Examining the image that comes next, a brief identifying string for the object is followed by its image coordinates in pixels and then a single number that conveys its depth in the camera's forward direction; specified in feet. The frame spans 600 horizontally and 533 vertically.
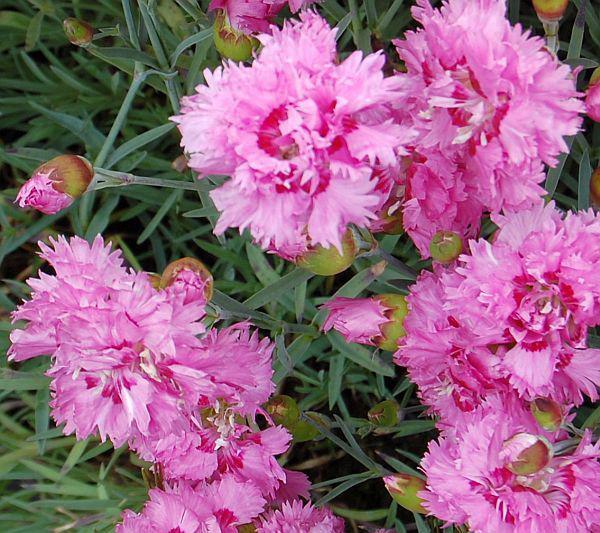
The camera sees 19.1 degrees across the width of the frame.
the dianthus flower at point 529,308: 1.33
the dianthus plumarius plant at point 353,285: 1.27
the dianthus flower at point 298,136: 1.25
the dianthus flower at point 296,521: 1.51
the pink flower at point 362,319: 1.43
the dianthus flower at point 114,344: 1.34
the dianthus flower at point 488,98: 1.28
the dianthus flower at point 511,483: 1.34
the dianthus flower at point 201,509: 1.47
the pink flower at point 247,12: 1.46
